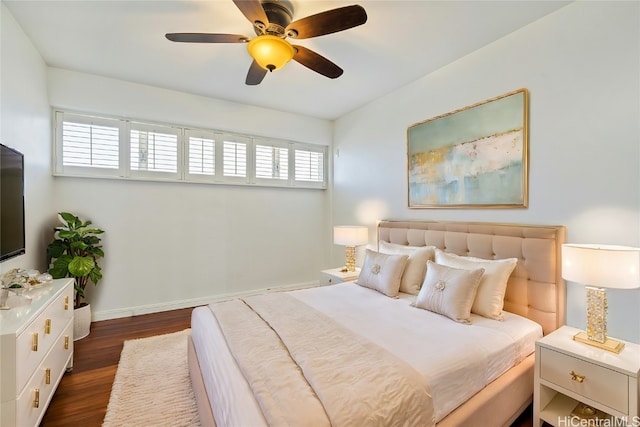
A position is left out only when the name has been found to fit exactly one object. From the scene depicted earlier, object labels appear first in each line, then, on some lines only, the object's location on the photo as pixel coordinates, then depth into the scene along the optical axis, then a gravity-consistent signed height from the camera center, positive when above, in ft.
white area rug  5.87 -4.29
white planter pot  9.43 -3.80
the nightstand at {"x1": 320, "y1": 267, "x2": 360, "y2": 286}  11.09 -2.60
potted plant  9.00 -1.58
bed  3.89 -2.49
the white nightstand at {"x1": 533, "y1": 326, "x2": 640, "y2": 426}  4.64 -2.93
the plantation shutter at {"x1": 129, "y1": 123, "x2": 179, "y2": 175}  11.41 +2.54
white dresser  4.54 -2.72
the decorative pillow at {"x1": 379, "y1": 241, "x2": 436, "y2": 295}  8.57 -1.75
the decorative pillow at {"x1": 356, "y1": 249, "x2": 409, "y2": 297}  8.42 -1.89
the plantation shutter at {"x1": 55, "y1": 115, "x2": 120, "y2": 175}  10.31 +2.48
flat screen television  6.07 +0.14
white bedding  4.22 -2.55
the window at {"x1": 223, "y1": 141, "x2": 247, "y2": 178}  13.16 +2.43
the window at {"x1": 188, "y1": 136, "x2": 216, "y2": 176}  12.42 +2.45
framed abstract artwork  7.61 +1.72
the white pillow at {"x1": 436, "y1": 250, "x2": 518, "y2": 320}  6.71 -1.81
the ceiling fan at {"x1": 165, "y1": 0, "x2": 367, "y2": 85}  5.50 +3.81
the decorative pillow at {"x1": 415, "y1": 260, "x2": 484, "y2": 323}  6.51 -1.92
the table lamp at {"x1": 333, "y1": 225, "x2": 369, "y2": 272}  11.84 -1.14
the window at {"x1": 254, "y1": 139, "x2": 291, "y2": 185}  13.94 +2.48
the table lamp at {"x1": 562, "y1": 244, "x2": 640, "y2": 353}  4.92 -1.11
